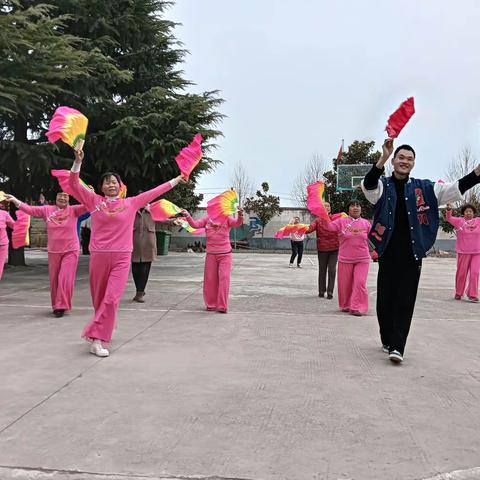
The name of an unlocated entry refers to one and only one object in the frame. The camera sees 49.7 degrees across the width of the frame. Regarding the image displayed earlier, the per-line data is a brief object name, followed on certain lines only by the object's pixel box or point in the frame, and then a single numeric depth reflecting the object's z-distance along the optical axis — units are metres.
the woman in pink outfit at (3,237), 8.23
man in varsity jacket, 4.84
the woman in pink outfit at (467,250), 9.86
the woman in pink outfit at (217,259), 7.84
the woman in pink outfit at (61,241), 7.31
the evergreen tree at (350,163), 31.44
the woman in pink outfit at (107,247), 5.13
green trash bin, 24.56
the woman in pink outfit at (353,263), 7.71
